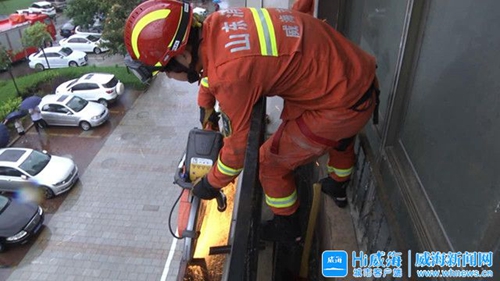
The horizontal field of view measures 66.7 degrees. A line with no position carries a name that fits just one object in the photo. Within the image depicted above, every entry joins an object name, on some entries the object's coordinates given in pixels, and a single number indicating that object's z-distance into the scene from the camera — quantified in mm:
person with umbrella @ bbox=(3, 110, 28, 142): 14672
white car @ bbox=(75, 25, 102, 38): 24297
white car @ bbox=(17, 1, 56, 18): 28406
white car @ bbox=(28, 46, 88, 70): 21016
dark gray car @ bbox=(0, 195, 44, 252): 9852
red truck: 21125
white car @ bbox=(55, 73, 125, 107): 16312
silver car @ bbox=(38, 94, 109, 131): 14859
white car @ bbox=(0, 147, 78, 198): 11422
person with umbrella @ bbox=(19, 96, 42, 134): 14320
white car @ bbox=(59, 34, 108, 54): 23141
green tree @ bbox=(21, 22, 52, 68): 19750
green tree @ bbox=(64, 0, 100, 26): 20067
